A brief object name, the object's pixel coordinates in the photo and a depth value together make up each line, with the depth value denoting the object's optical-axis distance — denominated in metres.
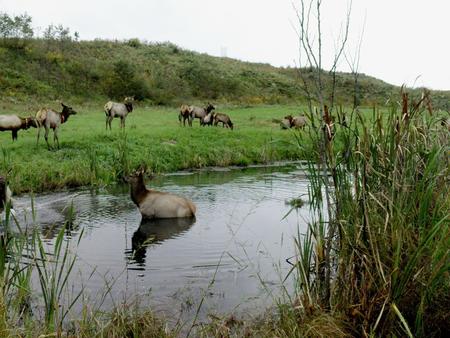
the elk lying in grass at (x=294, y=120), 26.08
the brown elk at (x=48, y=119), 17.98
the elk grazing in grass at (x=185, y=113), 27.19
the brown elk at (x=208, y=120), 27.84
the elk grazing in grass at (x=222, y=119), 26.74
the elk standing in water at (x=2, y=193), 8.90
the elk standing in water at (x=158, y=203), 10.28
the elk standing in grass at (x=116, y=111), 23.48
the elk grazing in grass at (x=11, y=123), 19.11
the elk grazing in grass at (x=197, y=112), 27.77
